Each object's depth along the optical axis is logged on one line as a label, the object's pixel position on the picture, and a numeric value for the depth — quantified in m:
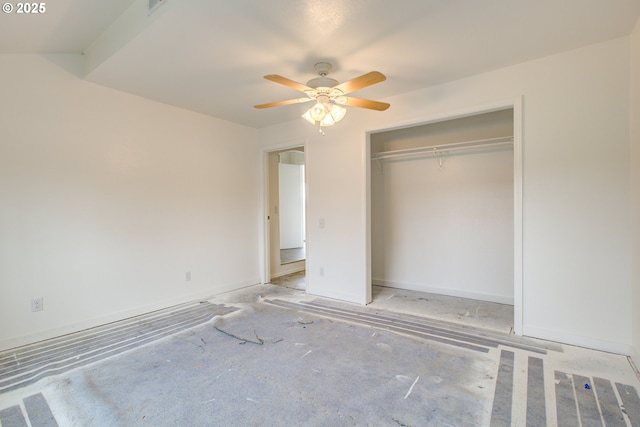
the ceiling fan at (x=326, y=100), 2.57
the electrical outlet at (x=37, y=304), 2.86
